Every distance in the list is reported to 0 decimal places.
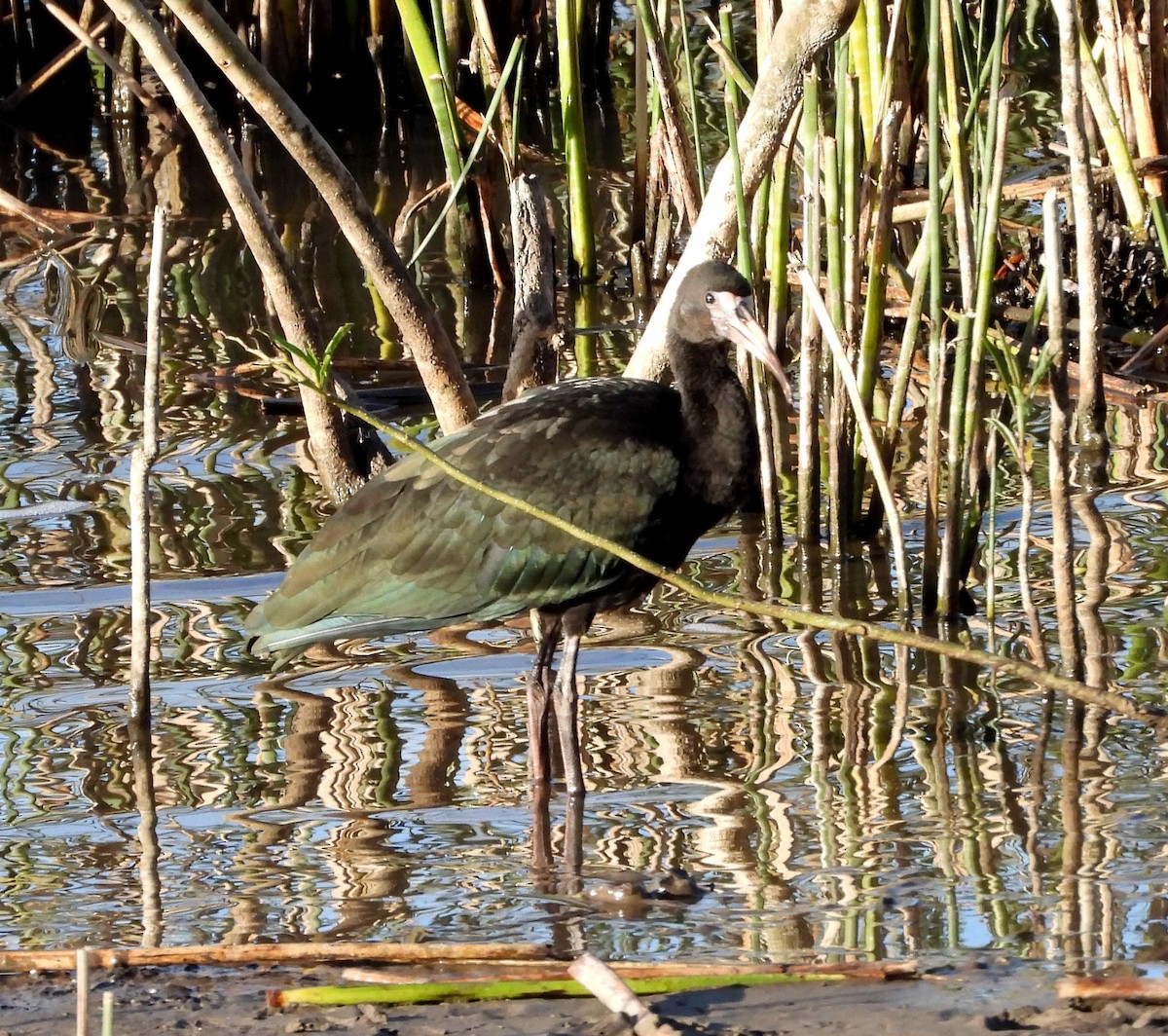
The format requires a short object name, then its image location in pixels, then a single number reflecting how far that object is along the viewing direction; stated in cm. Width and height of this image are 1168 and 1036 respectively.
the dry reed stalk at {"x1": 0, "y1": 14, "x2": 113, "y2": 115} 2268
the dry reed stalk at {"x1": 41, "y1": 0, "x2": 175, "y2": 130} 1588
